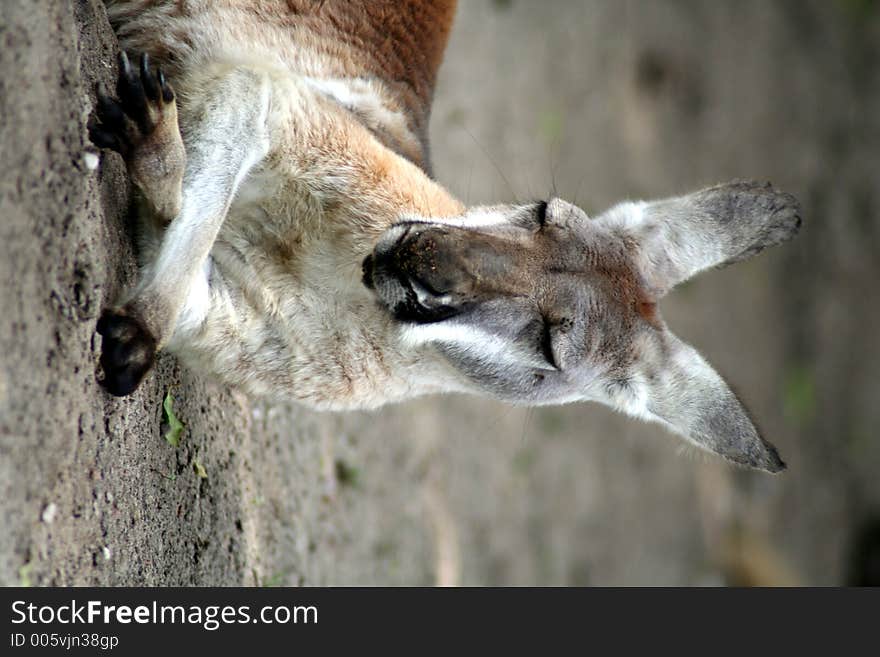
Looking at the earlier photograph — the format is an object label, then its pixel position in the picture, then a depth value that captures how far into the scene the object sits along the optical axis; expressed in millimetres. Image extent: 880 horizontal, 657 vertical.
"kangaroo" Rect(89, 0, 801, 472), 5539
